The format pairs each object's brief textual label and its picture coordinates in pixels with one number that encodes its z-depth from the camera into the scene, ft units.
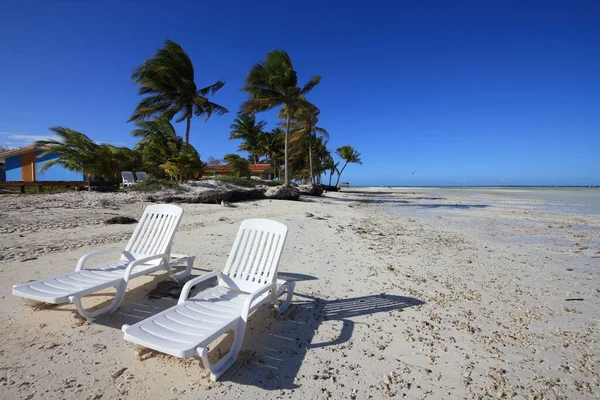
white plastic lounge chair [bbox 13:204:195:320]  9.36
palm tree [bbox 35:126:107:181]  45.47
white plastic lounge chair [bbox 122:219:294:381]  6.86
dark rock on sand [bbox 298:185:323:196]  83.65
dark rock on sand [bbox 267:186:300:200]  60.54
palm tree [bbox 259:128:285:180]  122.21
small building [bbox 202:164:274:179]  123.39
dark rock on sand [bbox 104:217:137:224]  27.12
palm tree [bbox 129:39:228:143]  61.77
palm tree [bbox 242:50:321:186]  64.69
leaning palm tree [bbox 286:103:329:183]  92.38
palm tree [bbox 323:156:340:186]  171.63
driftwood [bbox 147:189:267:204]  42.24
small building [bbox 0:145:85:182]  66.28
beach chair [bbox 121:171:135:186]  53.93
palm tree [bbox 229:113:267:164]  122.21
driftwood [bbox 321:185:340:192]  137.47
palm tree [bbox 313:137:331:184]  139.03
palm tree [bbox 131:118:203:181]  56.24
